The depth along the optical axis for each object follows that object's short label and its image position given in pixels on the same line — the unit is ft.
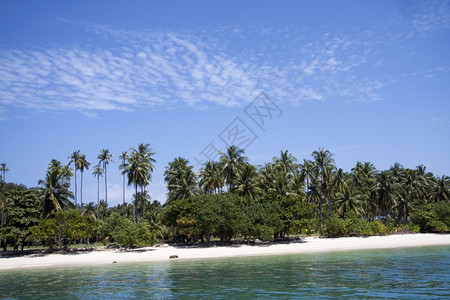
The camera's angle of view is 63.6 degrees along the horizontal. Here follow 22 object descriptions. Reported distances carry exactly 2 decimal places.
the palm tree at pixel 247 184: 190.29
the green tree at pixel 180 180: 202.69
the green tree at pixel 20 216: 151.53
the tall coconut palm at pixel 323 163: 215.51
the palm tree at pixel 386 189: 223.51
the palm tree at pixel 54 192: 172.14
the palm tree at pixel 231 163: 201.77
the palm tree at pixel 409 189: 230.07
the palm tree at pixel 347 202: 210.59
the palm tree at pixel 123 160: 222.03
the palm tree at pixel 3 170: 230.34
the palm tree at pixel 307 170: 222.89
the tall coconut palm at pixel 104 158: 240.12
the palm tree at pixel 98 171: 258.08
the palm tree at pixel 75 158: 235.40
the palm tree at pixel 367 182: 238.68
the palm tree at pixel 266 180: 213.19
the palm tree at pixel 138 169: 209.77
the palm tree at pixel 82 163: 235.13
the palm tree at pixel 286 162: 237.37
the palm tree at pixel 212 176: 207.00
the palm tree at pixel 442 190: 245.65
